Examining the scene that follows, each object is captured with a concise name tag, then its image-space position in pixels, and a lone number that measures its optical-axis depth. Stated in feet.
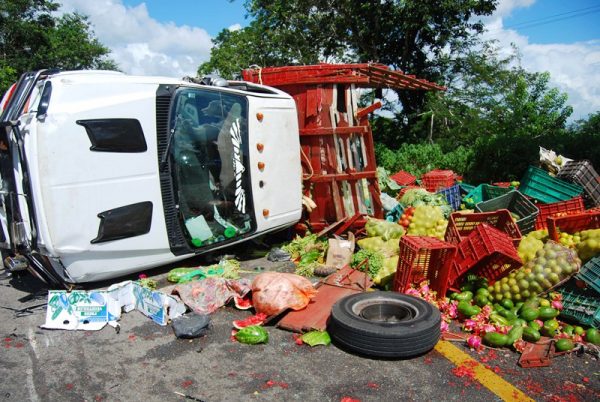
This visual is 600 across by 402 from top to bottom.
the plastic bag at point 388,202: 26.84
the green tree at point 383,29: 51.08
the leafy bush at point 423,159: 39.78
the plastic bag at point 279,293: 15.72
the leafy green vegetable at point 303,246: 22.38
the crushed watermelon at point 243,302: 16.53
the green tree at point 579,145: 31.40
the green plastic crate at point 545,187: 24.43
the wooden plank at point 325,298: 15.09
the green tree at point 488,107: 45.37
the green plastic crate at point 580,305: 14.94
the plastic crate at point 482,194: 26.68
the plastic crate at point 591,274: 15.20
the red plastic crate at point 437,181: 31.78
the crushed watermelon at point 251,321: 15.11
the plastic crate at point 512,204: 23.31
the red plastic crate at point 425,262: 16.14
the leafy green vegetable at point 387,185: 31.89
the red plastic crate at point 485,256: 16.12
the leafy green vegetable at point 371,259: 19.04
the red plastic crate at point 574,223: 18.91
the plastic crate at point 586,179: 24.72
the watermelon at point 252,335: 14.16
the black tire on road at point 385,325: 13.07
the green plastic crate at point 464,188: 29.60
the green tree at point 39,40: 66.03
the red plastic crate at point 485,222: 19.17
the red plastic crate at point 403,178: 33.63
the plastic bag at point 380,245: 20.81
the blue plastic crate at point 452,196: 27.84
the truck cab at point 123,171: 15.23
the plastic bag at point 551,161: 28.04
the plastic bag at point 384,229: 22.30
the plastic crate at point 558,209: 22.67
